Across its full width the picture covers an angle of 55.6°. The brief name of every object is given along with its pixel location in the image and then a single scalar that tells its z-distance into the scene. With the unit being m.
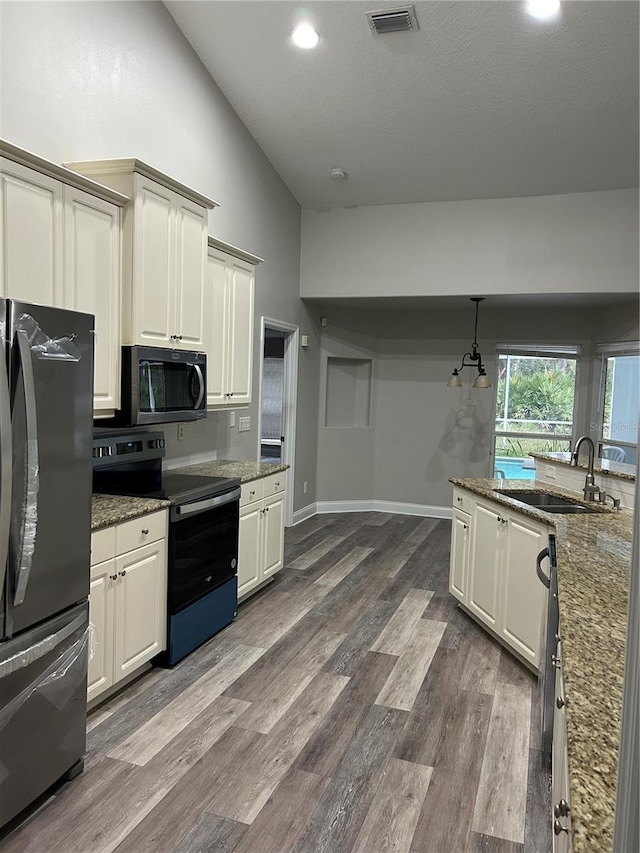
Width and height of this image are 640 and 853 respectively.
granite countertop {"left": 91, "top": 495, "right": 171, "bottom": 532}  2.60
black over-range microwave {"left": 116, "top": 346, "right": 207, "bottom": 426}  3.08
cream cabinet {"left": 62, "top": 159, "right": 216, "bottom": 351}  3.04
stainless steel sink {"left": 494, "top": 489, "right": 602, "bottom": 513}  3.48
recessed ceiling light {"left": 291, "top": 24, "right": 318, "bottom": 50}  3.74
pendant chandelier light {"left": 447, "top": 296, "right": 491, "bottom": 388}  6.09
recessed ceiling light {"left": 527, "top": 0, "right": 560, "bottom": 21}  3.33
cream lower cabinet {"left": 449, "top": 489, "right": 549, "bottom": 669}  3.09
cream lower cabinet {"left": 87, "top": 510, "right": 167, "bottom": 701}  2.58
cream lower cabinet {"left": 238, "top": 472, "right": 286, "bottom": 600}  3.96
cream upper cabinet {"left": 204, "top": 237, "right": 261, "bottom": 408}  4.02
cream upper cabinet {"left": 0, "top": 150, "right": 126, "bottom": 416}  2.41
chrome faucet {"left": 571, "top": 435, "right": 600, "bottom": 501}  3.32
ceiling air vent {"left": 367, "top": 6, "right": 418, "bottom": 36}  3.52
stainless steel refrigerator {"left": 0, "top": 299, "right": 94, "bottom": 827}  1.87
